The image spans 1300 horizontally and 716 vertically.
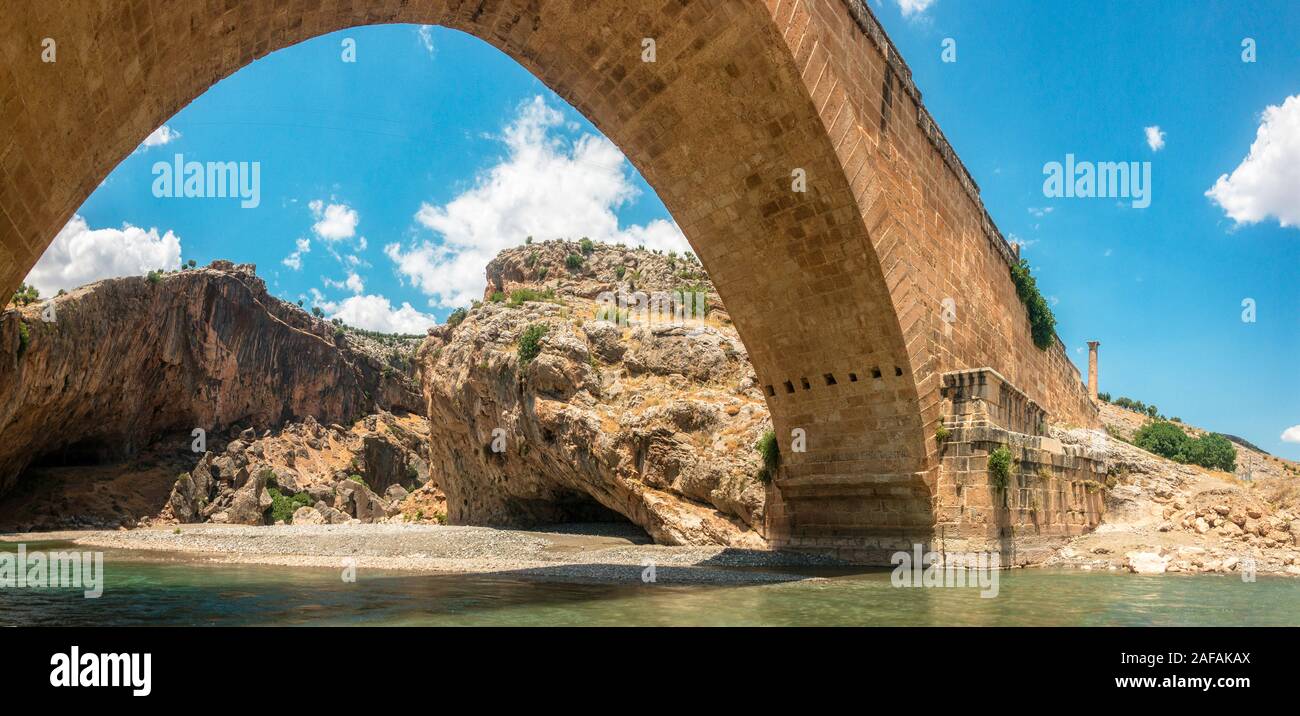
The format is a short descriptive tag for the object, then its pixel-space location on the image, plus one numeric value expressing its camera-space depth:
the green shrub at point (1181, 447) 41.97
